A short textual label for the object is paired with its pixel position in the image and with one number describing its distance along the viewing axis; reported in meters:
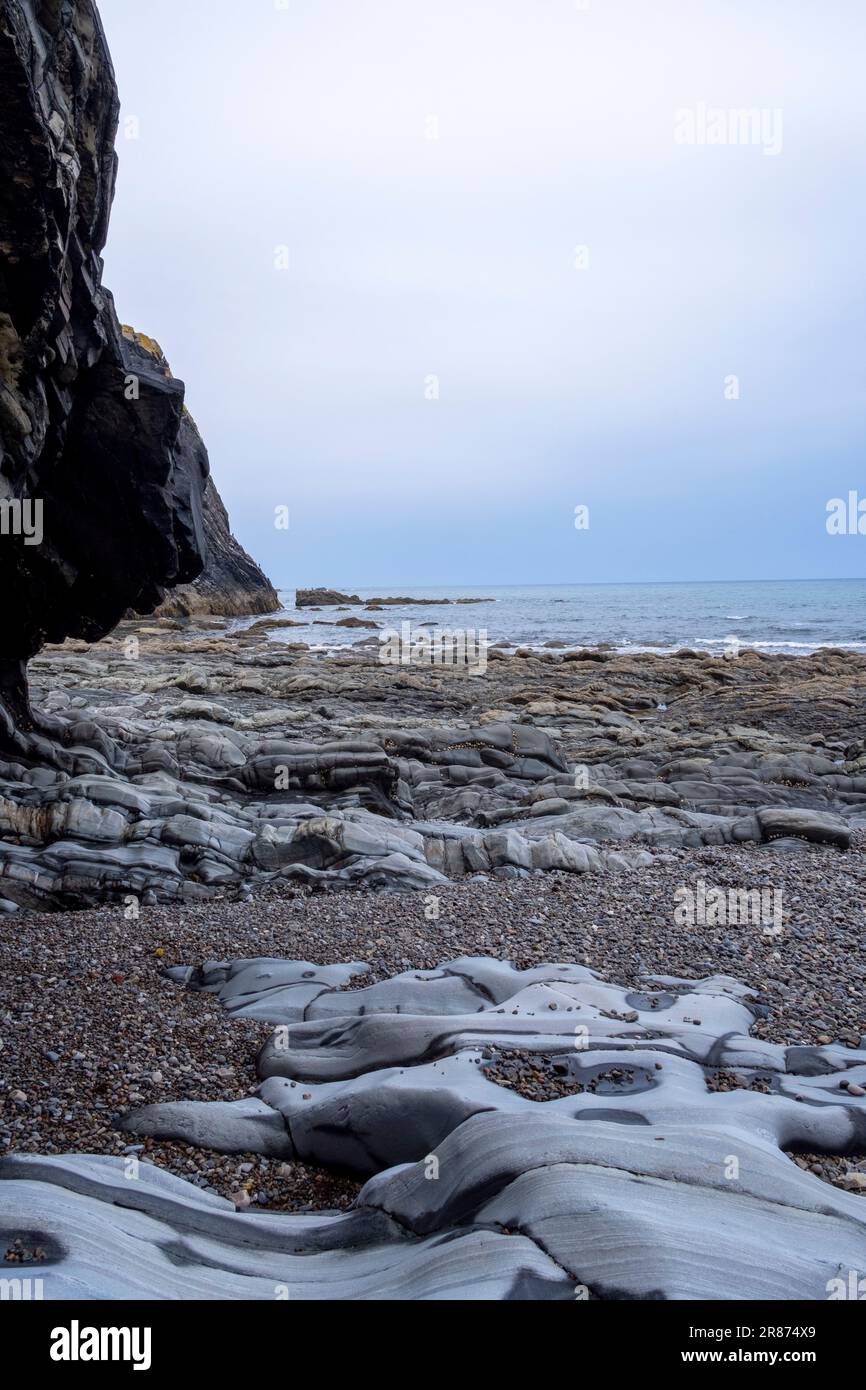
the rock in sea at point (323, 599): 100.12
